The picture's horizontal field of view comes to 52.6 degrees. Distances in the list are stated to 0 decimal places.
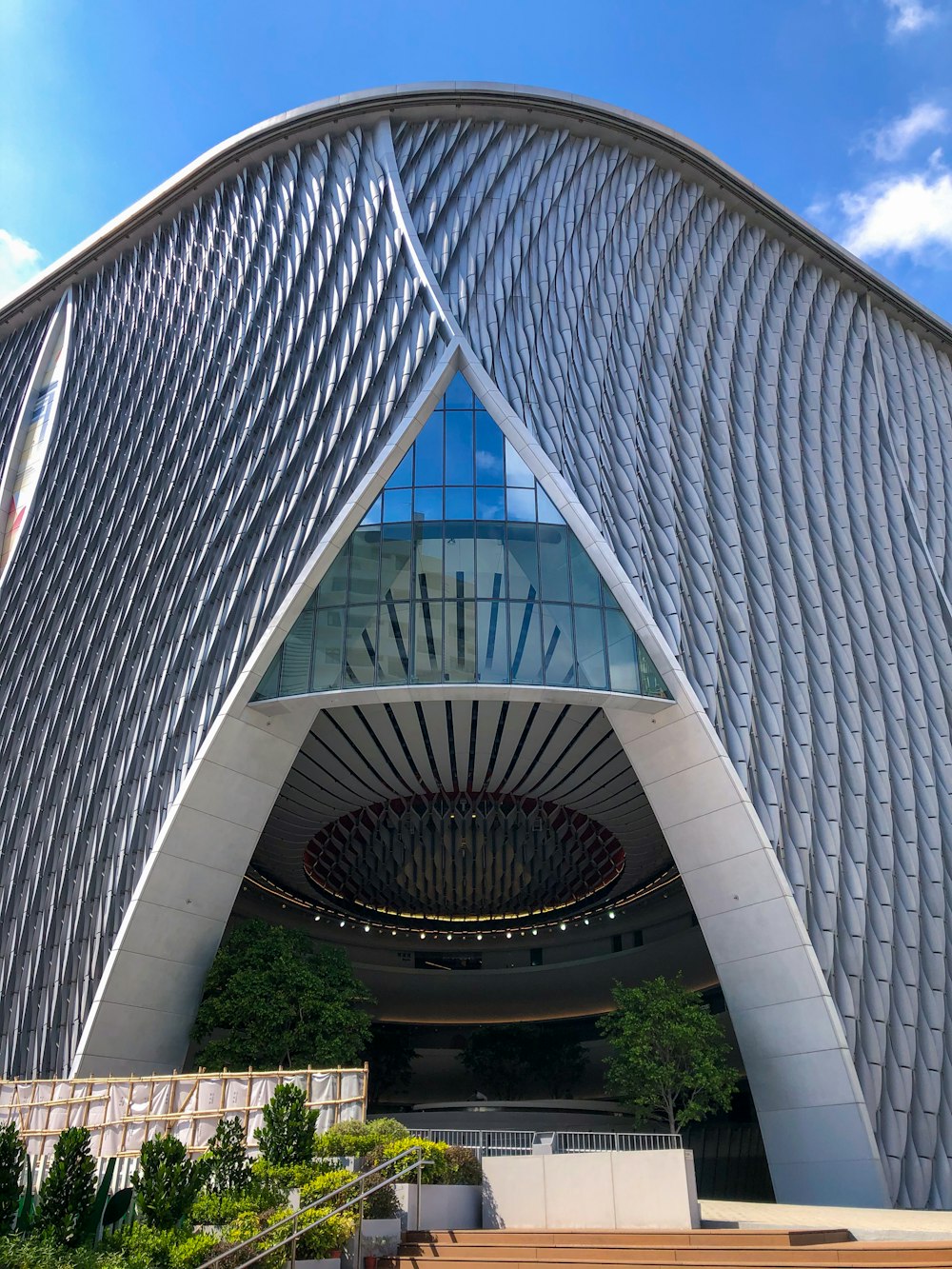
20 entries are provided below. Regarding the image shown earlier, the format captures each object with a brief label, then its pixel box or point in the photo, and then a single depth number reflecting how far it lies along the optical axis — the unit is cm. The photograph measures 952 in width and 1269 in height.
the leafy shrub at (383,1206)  1296
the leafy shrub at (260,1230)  1082
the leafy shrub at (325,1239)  1144
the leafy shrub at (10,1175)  1210
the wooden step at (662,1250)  1125
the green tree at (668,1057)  2469
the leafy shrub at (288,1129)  1407
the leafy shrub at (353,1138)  1468
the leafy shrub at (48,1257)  1084
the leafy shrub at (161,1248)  1110
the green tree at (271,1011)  2427
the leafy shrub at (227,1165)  1399
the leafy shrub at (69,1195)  1220
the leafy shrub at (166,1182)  1255
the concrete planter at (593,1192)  1361
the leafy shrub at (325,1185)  1272
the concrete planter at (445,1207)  1367
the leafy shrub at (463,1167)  1479
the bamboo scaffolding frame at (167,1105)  1656
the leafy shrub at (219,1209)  1257
